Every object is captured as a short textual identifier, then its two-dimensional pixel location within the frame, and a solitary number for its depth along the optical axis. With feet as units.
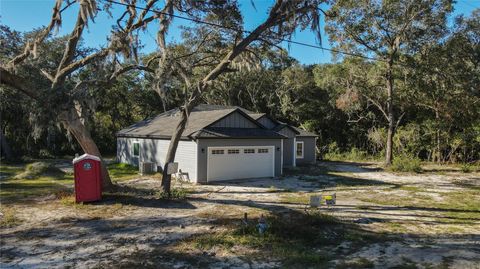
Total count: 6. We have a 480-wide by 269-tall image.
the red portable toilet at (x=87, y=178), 32.07
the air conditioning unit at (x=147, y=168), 54.85
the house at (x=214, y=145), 47.98
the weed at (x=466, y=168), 66.67
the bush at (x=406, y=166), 63.77
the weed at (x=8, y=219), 25.89
